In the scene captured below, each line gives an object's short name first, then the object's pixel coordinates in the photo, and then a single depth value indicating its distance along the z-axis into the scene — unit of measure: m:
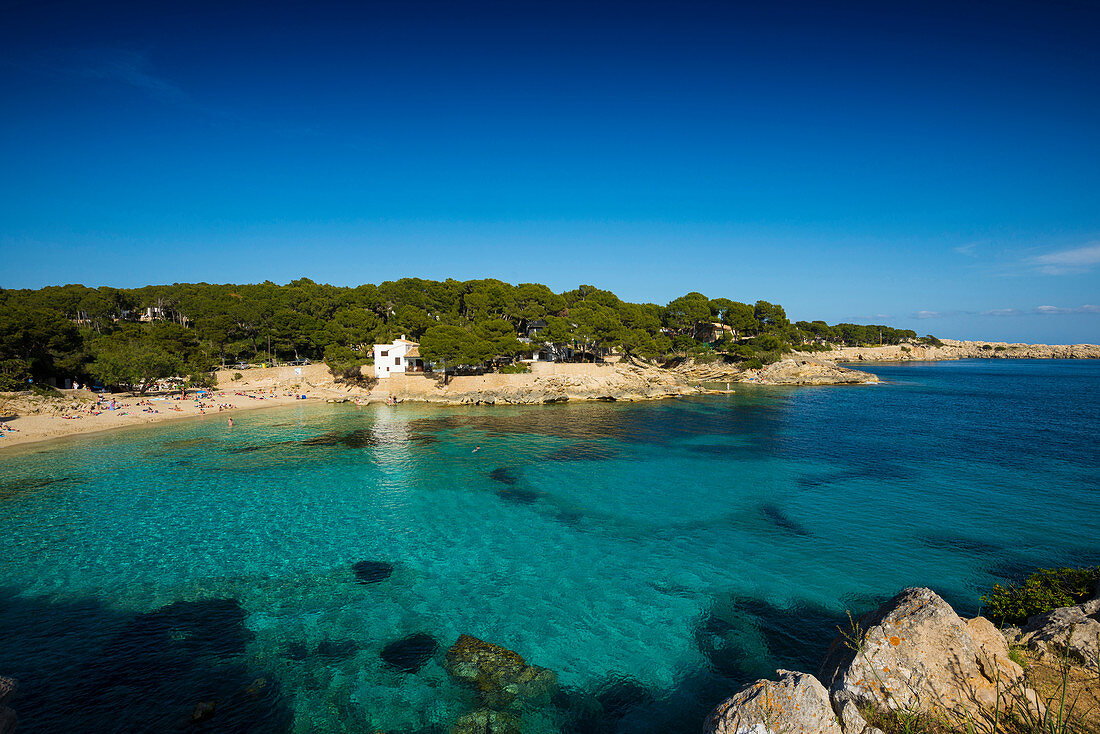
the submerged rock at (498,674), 10.07
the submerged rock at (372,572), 15.21
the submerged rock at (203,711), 9.34
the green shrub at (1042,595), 9.10
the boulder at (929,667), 5.93
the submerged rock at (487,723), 9.10
